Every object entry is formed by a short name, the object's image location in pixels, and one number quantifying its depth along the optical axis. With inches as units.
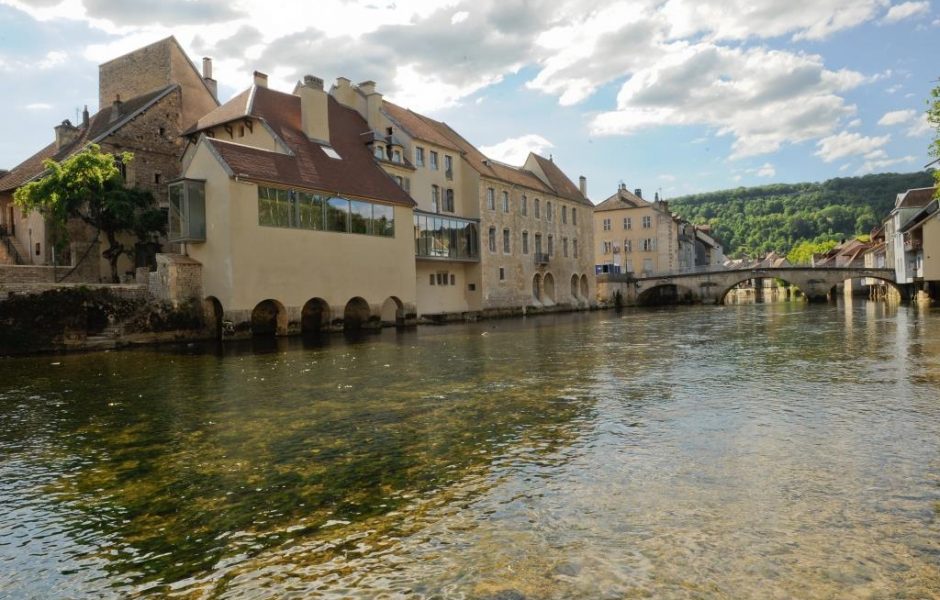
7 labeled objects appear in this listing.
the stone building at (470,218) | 1518.2
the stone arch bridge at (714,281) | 2401.6
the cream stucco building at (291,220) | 1010.7
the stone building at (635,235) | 2770.7
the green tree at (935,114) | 1011.9
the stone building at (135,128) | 1348.4
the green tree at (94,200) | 1123.9
